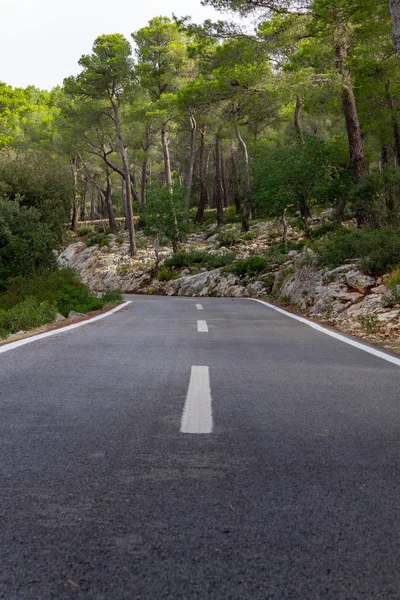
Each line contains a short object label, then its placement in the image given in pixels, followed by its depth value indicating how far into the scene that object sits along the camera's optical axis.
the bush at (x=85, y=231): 44.64
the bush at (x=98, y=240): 38.62
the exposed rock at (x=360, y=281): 12.61
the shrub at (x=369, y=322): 9.58
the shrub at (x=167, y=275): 28.87
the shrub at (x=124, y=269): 31.94
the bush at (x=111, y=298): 17.86
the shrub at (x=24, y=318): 10.23
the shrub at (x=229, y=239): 32.22
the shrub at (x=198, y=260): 28.27
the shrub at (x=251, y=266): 23.86
